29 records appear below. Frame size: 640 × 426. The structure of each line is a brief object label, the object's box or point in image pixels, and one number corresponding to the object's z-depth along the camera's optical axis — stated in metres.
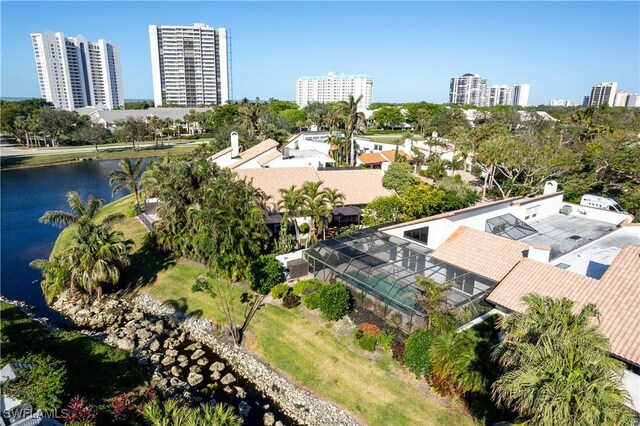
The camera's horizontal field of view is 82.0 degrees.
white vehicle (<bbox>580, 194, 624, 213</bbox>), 35.41
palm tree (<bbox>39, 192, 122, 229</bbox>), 24.55
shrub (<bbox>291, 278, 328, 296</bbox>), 23.55
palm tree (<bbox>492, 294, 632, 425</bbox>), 8.72
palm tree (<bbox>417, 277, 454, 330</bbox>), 17.23
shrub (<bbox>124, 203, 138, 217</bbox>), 39.44
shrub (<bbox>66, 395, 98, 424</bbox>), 13.46
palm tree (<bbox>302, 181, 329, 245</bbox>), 28.59
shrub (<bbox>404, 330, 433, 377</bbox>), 16.84
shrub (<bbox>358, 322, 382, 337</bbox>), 19.77
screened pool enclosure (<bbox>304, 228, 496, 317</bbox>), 19.47
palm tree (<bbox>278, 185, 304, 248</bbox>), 28.12
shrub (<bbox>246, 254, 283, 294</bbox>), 24.53
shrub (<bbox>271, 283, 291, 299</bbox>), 24.08
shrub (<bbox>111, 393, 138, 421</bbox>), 14.45
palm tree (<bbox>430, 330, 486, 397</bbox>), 14.62
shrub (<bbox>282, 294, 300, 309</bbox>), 23.39
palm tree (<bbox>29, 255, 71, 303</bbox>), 24.42
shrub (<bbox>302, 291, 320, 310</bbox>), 22.34
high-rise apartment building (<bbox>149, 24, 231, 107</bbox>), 168.25
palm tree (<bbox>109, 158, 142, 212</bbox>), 38.53
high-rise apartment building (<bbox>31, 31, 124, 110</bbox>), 175.75
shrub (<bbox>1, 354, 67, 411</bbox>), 13.49
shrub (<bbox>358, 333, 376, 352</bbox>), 19.09
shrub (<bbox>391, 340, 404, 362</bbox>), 18.23
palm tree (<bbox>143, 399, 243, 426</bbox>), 11.95
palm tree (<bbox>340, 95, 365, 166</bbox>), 54.19
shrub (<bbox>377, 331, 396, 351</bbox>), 18.98
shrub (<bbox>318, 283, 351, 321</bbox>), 21.12
